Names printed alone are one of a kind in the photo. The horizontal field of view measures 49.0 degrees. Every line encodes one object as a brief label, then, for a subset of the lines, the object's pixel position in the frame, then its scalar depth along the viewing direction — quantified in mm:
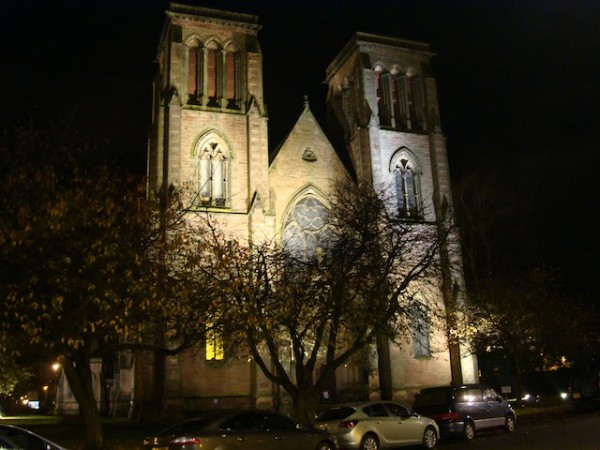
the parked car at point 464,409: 19469
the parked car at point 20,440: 11492
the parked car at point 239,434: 12406
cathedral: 31391
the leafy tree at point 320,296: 19328
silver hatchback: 16234
